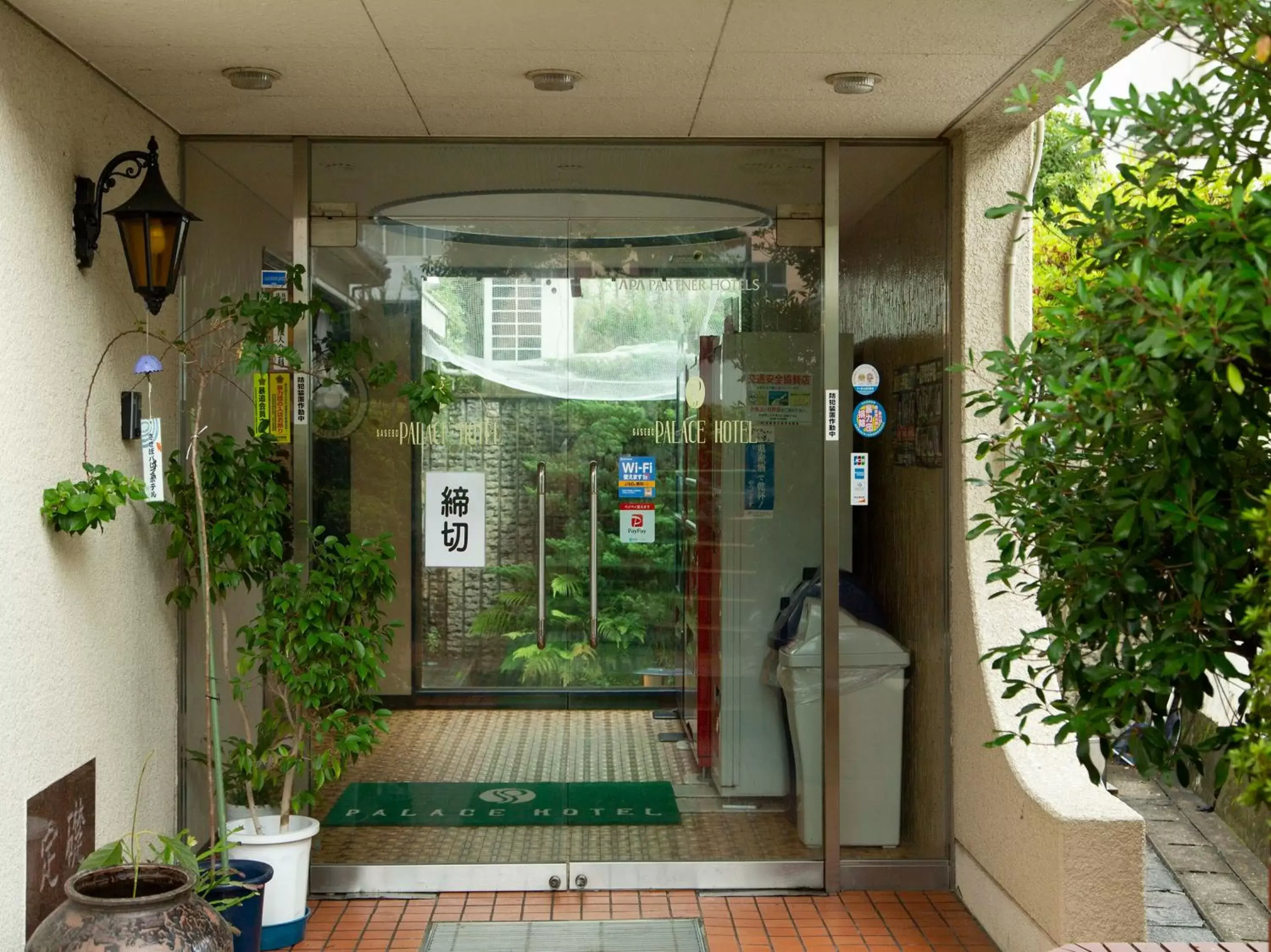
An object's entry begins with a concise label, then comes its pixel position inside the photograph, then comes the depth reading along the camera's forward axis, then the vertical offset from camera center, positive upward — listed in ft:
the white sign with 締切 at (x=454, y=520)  15.87 -0.59
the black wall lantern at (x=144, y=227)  12.64 +2.39
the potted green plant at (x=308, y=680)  14.15 -2.27
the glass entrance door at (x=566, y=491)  15.83 -0.24
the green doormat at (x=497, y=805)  15.94 -4.06
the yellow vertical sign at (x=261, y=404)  15.76 +0.83
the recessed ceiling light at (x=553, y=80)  13.29 +4.02
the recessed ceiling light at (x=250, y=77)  13.20 +4.03
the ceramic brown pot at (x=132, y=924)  9.83 -3.45
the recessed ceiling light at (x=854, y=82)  13.41 +4.01
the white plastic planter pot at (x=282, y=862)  14.05 -4.23
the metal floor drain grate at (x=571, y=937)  14.12 -5.13
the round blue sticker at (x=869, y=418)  16.25 +0.65
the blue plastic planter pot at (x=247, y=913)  12.98 -4.38
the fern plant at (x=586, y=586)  15.94 -1.40
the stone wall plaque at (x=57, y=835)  11.44 -3.34
